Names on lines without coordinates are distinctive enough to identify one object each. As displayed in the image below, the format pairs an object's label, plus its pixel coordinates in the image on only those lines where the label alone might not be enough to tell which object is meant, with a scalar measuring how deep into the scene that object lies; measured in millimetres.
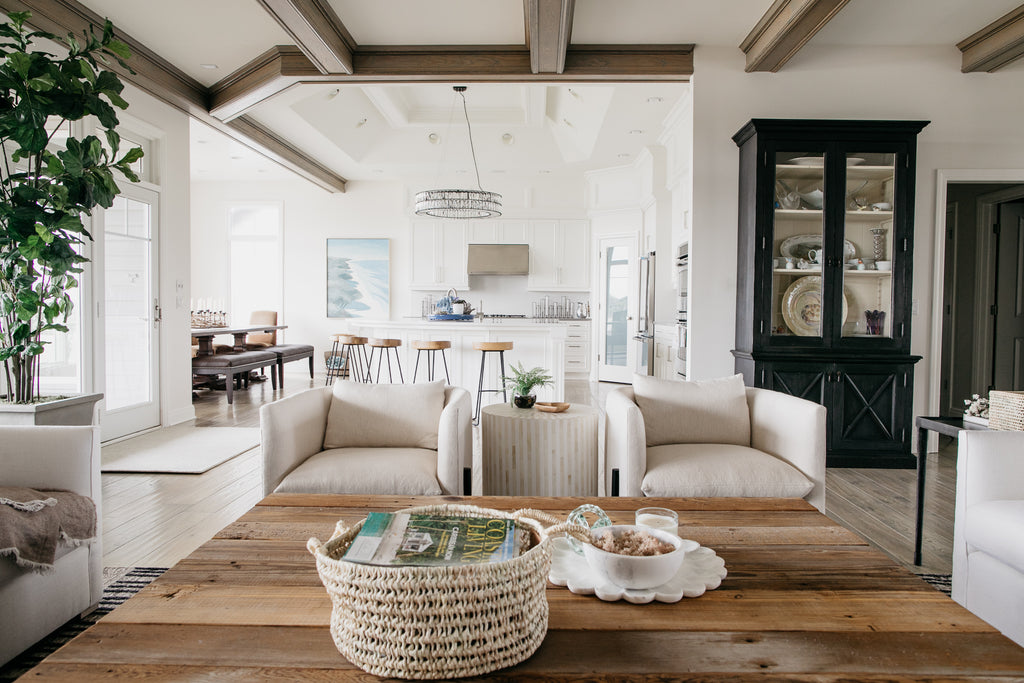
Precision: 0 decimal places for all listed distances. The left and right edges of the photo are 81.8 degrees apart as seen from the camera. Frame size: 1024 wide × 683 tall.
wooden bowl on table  2926
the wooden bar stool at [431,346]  5484
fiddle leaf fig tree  2562
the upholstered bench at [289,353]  7586
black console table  2416
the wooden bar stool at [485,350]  5371
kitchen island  5855
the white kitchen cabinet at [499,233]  9289
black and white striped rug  1706
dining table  6481
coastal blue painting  9438
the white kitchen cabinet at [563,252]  9312
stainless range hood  9227
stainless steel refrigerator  7277
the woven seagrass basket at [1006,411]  2225
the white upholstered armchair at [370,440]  2307
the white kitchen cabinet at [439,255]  9344
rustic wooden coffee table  897
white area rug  3961
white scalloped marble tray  1117
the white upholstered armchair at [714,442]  2389
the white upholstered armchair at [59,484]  1777
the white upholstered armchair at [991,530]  1775
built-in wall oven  5316
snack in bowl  1120
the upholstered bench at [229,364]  6410
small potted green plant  3016
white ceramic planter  2703
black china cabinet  4113
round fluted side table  2805
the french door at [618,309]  8234
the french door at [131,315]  4645
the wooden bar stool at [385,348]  5636
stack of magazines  915
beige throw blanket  1662
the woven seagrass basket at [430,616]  850
